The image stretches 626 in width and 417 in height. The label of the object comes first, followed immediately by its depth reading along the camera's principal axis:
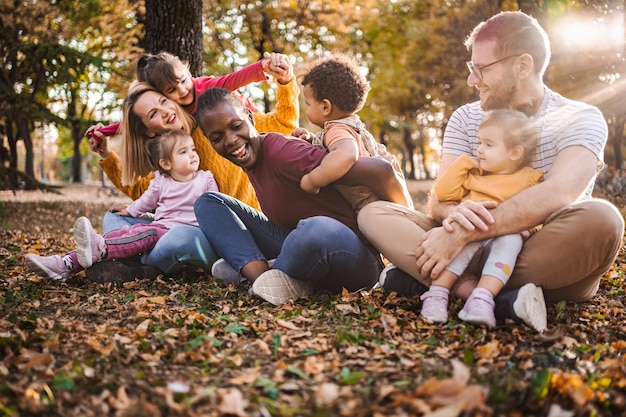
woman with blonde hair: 4.10
